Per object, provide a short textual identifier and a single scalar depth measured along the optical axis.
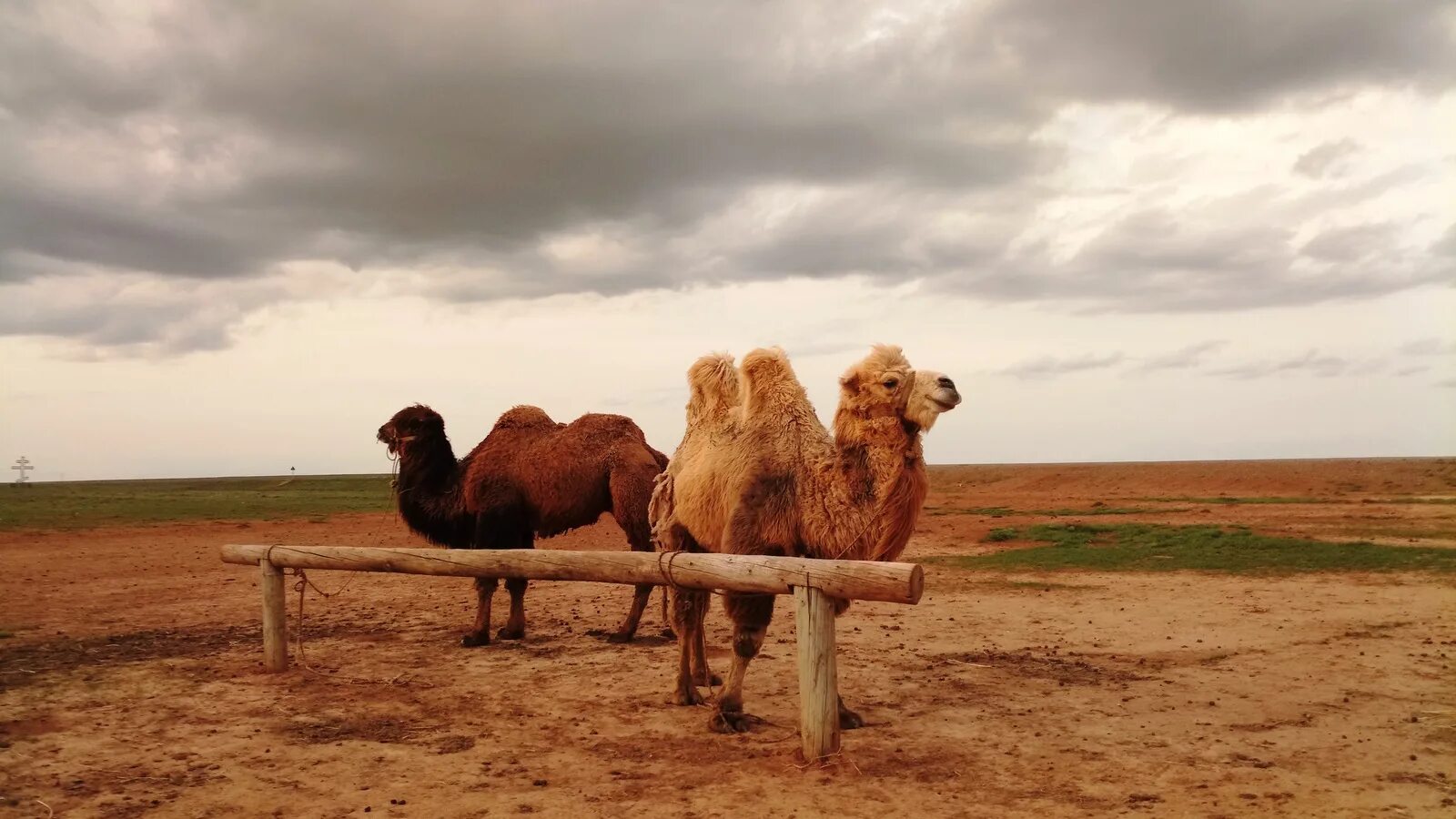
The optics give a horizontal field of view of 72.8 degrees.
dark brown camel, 9.75
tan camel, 6.05
